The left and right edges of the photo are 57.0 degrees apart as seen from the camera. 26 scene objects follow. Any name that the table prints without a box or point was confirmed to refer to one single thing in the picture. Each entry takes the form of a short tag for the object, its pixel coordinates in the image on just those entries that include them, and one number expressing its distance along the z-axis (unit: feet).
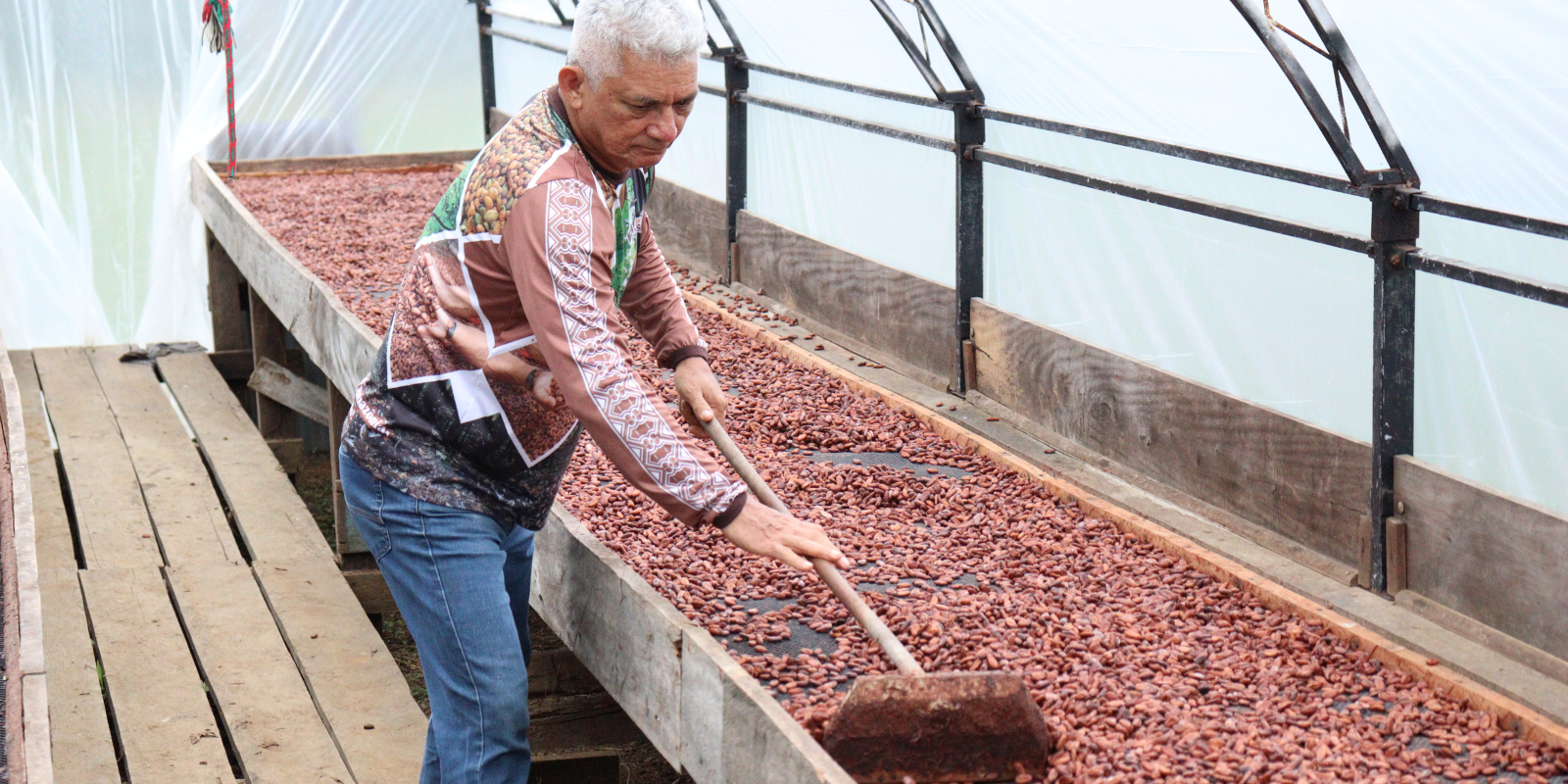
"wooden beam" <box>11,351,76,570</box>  17.92
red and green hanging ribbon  28.17
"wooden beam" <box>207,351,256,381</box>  26.99
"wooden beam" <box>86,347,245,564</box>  18.54
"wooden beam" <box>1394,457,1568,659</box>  9.98
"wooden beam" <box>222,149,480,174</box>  29.68
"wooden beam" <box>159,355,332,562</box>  18.71
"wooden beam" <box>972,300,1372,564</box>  12.03
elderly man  6.92
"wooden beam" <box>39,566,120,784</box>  12.80
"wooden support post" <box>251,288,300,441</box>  24.61
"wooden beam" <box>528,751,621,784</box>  14.17
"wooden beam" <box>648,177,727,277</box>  24.18
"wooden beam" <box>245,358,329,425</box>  23.89
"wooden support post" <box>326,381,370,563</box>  19.31
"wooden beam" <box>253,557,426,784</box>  13.23
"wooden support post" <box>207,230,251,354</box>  27.48
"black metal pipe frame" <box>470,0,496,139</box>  33.01
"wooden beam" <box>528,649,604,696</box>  15.24
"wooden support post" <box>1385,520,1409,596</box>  11.19
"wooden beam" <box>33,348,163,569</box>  18.20
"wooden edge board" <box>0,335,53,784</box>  7.82
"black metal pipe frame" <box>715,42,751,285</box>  23.13
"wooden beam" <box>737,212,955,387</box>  18.12
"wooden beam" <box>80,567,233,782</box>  13.03
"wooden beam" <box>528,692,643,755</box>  14.62
